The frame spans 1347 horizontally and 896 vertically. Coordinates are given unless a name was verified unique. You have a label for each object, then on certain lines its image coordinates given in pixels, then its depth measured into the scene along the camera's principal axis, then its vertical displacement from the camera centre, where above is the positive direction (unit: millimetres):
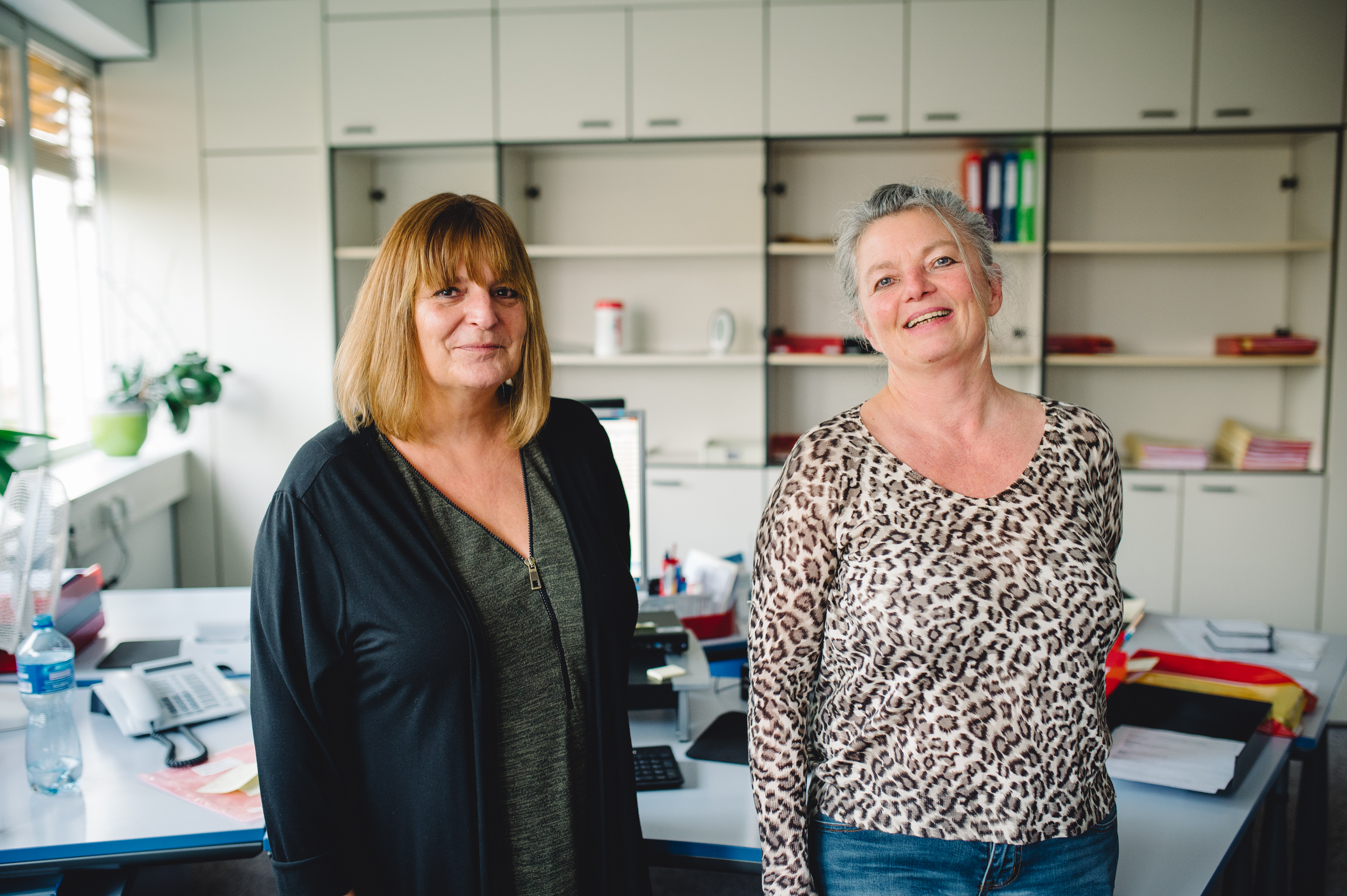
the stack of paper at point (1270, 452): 3432 -377
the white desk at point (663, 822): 1350 -735
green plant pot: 3475 -301
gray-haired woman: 1103 -365
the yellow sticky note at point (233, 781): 1499 -713
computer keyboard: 1521 -710
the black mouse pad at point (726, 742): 1620 -712
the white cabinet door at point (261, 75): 3680 +1130
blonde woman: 1104 -339
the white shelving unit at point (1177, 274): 3666 +320
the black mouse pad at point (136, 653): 1990 -672
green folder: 3449 +567
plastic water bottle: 1492 -600
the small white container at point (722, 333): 3648 +80
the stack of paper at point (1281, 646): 2102 -704
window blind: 3445 +899
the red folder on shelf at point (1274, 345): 3408 +28
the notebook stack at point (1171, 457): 3473 -398
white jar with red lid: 3662 +96
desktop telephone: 1678 -657
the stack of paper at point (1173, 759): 1524 -702
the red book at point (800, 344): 3701 +35
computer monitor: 2107 -228
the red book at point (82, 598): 2029 -555
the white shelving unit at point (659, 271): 3834 +347
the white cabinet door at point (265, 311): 3779 +174
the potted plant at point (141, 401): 3480 -185
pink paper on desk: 1442 -719
